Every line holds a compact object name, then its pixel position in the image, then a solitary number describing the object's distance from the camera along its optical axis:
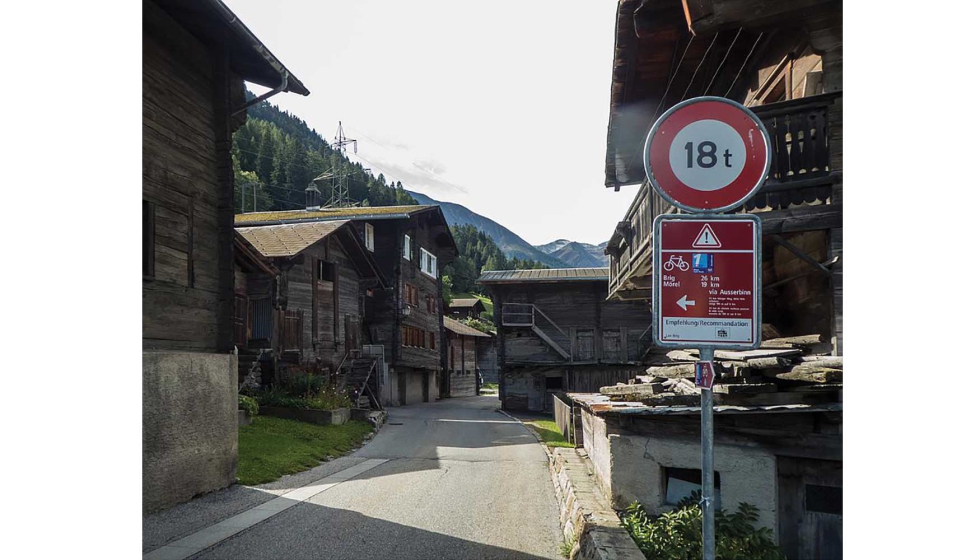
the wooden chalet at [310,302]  23.44
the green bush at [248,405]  17.59
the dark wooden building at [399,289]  34.25
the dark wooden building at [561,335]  31.16
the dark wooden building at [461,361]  47.81
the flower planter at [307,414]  20.06
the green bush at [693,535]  6.25
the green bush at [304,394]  20.78
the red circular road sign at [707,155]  3.44
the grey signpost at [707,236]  3.27
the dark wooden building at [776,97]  6.96
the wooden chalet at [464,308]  74.75
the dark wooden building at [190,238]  8.94
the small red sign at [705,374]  3.24
